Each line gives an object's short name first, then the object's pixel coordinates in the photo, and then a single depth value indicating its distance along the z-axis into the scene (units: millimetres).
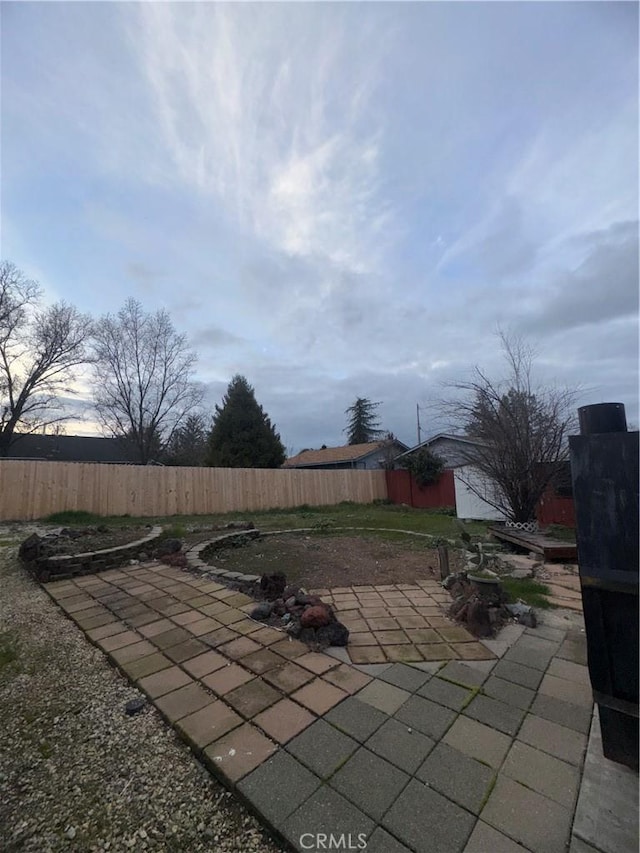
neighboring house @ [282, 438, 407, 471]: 22859
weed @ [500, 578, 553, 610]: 3115
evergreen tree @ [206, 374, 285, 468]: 16141
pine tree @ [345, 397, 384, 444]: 33562
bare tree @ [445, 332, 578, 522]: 5945
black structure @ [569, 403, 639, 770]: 1282
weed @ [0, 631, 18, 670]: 2318
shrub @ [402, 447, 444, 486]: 14312
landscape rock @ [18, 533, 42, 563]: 4339
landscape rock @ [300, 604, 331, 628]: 2539
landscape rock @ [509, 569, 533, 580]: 3832
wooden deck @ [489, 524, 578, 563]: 4195
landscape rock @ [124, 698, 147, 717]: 1810
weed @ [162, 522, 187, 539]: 6181
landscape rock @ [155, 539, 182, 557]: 4887
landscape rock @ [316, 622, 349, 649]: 2418
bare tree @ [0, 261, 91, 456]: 15203
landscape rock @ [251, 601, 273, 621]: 2846
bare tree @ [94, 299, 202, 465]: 17781
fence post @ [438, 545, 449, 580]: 3809
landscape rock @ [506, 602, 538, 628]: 2733
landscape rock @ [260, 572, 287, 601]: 3273
